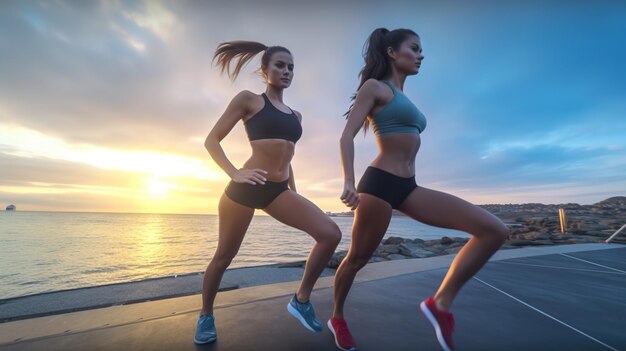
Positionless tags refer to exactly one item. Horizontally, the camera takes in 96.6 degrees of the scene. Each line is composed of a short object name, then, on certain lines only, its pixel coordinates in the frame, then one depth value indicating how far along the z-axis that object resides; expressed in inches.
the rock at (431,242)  602.2
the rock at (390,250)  360.5
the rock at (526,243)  389.8
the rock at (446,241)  598.7
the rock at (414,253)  346.8
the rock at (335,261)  250.4
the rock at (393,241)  597.2
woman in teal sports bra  66.4
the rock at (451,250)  426.4
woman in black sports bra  77.1
